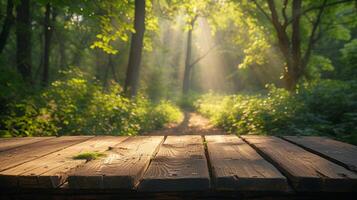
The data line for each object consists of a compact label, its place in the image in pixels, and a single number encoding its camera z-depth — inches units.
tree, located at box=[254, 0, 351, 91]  515.2
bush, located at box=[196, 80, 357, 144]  276.6
